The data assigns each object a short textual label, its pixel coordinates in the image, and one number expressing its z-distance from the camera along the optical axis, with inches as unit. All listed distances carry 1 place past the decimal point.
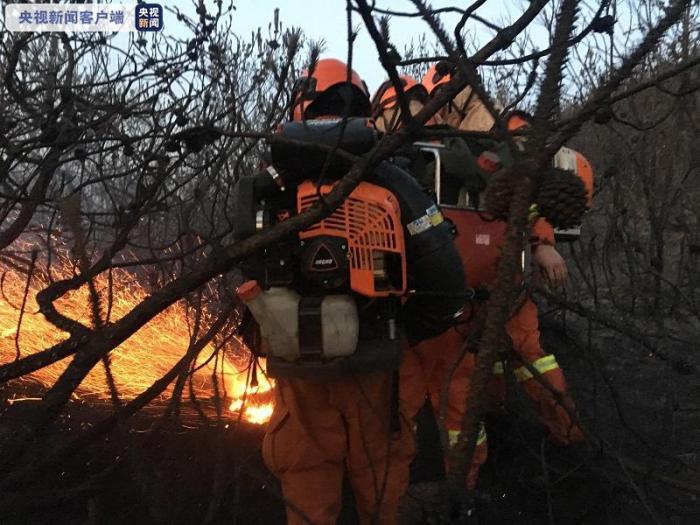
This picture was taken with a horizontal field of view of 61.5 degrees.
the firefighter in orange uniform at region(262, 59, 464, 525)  86.9
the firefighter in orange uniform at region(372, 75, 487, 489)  117.2
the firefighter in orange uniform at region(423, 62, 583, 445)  121.0
